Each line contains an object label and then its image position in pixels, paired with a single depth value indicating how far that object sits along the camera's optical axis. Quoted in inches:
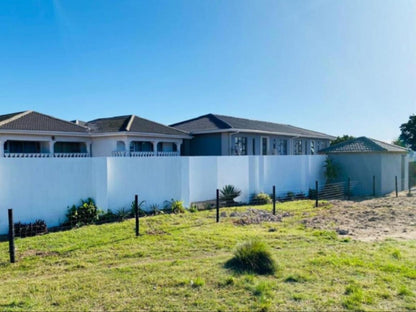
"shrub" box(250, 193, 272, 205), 562.3
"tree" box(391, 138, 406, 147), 1696.1
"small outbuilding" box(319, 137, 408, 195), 710.5
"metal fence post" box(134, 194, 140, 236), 308.5
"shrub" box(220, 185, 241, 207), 529.8
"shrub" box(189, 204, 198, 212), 467.0
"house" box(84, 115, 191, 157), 736.3
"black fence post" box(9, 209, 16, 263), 236.4
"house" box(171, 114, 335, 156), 819.4
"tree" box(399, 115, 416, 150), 1582.1
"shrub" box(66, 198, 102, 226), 354.0
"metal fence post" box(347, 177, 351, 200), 657.4
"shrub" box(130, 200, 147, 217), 408.5
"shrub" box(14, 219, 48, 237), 311.6
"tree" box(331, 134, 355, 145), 1232.4
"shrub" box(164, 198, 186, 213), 447.2
